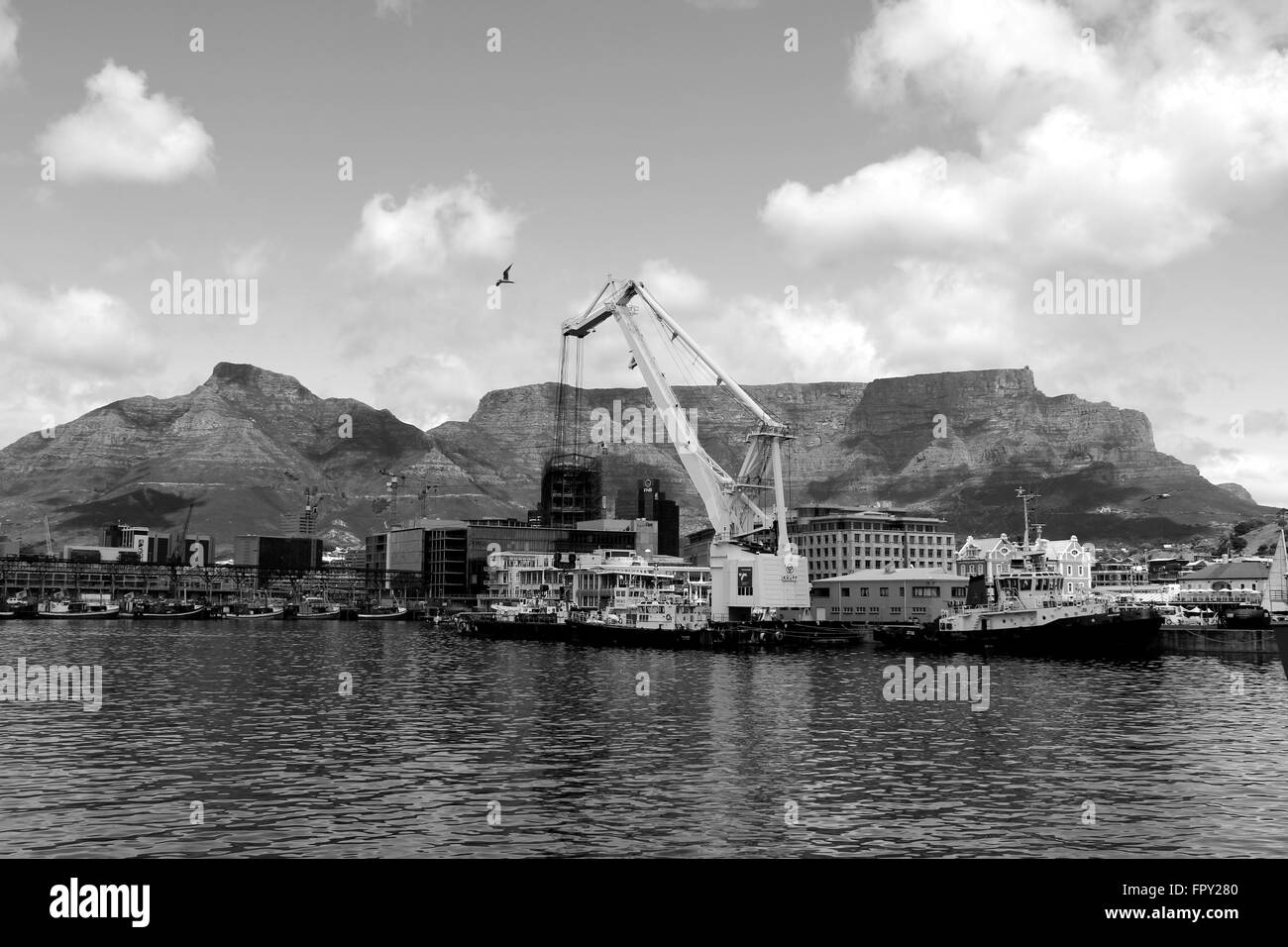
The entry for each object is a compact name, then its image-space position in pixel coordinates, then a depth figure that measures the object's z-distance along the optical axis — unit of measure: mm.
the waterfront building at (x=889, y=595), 164125
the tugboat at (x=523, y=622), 149750
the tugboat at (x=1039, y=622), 107188
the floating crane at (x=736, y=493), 142375
